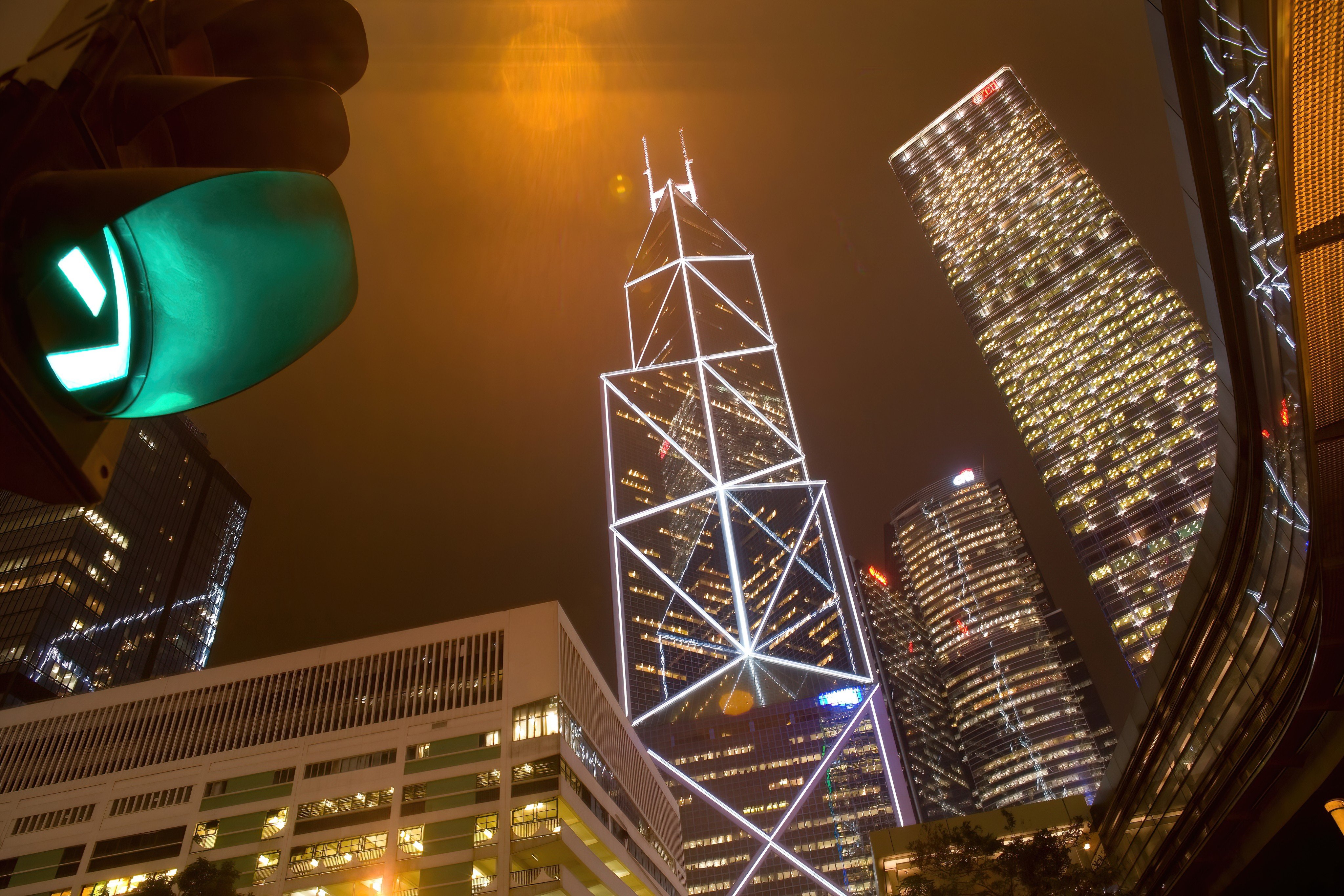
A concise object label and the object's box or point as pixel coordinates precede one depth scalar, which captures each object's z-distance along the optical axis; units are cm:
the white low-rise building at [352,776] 3278
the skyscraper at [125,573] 7106
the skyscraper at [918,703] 13288
